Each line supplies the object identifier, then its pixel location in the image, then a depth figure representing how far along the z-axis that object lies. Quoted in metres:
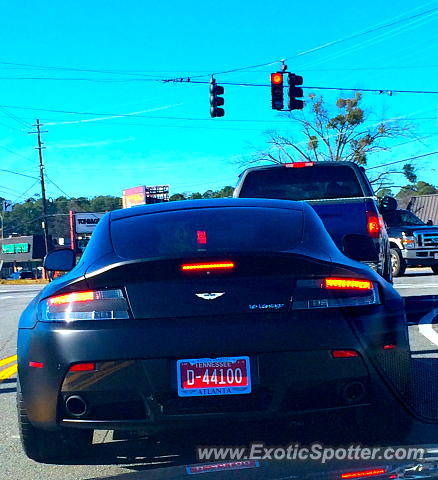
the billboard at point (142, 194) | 79.44
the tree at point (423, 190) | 81.50
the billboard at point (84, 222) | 72.06
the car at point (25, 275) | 72.69
